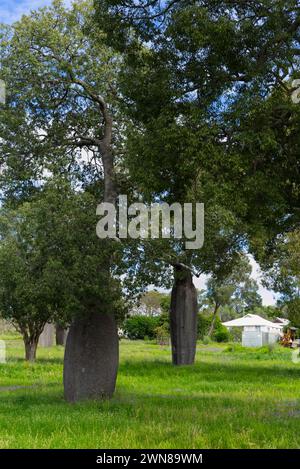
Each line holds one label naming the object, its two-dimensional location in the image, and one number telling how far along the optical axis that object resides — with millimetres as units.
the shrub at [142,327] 46359
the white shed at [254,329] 49406
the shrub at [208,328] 48531
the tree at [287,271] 20516
